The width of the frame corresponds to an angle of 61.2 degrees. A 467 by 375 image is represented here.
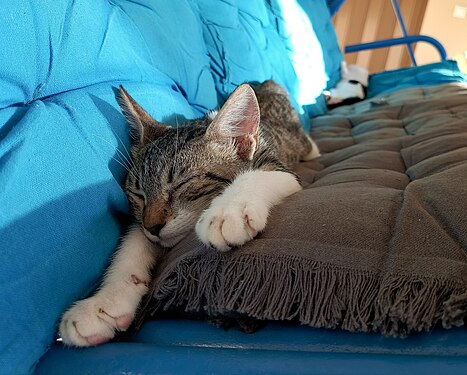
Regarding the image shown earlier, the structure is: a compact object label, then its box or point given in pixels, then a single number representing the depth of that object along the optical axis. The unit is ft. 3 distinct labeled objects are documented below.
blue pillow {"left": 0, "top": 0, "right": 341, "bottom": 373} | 0.52
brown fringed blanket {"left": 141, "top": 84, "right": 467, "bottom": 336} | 0.52
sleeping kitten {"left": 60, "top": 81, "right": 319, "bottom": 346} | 0.60
